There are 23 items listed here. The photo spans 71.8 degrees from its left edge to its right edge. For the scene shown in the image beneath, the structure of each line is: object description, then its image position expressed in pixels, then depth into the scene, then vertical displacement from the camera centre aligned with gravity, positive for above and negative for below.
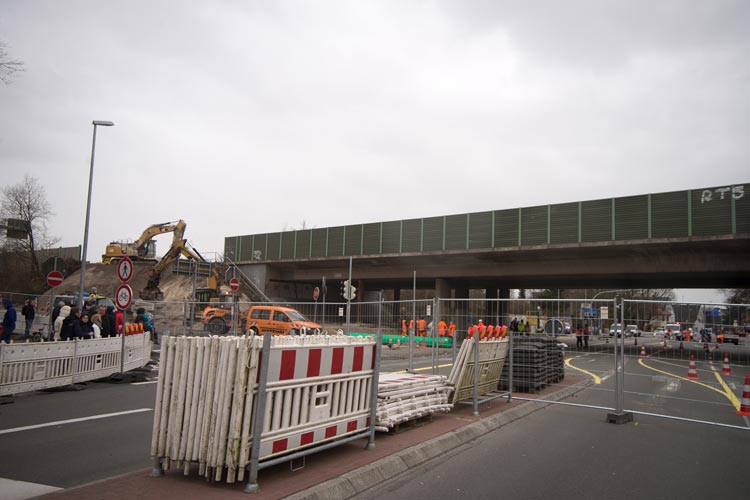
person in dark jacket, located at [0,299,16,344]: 17.31 -1.34
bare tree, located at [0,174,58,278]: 50.09 +6.93
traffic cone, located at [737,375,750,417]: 9.38 -1.57
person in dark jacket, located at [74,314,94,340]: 12.86 -1.16
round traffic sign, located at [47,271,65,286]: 17.28 +0.19
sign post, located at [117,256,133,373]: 13.35 -0.14
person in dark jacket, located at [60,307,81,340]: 12.75 -1.06
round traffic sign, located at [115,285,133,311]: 13.42 -0.27
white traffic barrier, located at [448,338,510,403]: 8.62 -1.13
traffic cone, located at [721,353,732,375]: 9.32 -1.01
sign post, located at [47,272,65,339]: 17.28 +0.19
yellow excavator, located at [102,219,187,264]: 38.22 +3.45
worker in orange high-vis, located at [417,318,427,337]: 12.07 -0.62
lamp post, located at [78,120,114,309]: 20.12 +3.41
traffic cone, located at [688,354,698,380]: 9.72 -1.21
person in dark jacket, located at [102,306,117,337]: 14.91 -1.10
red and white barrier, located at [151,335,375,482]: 4.38 -0.96
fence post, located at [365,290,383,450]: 6.06 -1.17
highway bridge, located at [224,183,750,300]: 27.86 +3.72
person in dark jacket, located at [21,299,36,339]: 21.70 -1.26
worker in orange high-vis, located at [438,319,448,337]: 11.36 -0.59
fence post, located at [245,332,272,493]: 4.39 -1.07
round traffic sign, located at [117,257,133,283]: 13.63 +0.46
